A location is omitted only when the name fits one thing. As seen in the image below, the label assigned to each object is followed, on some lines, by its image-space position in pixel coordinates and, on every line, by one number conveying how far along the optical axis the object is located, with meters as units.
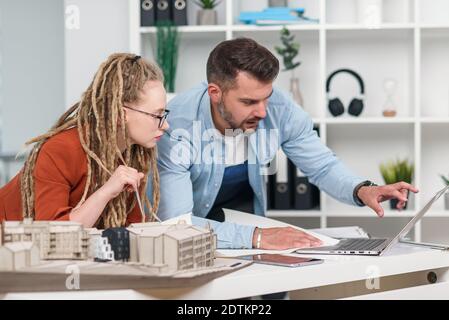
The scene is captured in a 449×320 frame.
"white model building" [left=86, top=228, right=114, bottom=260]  1.51
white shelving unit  4.14
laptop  1.79
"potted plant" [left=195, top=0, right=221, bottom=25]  4.02
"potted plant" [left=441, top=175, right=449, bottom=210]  3.92
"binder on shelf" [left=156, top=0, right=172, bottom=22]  3.96
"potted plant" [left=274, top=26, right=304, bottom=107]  3.92
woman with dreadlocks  1.91
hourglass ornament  4.03
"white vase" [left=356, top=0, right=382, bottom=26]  3.96
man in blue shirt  2.42
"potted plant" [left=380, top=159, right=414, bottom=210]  3.93
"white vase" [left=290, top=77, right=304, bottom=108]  3.97
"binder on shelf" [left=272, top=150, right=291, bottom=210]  3.91
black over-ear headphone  4.00
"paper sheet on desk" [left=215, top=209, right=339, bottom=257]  1.89
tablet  1.62
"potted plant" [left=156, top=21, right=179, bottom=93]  3.93
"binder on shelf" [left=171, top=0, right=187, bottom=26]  3.96
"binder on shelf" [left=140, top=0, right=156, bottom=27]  3.96
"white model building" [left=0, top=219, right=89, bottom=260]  1.47
